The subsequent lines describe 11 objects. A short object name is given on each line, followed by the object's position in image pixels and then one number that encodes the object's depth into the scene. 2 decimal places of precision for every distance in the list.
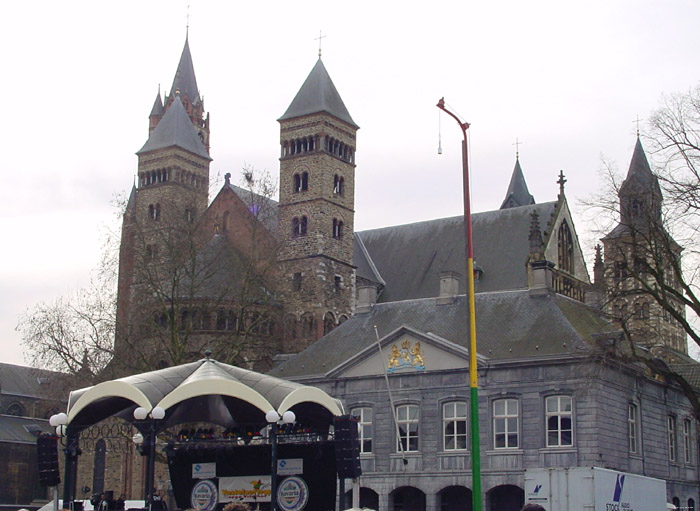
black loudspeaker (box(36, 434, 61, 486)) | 25.88
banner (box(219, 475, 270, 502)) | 28.03
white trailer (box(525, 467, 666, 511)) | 28.56
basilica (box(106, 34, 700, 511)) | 39.22
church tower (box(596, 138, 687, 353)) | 32.38
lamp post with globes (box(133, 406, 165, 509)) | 23.83
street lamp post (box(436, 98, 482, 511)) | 21.27
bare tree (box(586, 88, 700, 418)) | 31.89
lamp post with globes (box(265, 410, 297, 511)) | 24.38
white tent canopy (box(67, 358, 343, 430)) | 24.39
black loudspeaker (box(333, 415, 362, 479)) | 24.22
